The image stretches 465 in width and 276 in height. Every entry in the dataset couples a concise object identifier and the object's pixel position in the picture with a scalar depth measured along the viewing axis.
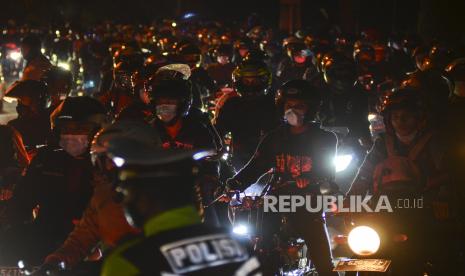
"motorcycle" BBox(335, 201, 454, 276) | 12.77
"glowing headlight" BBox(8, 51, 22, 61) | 71.56
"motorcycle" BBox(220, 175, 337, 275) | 14.26
